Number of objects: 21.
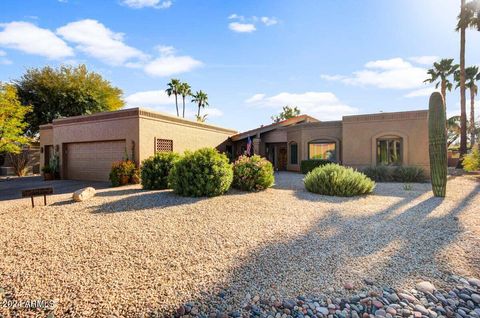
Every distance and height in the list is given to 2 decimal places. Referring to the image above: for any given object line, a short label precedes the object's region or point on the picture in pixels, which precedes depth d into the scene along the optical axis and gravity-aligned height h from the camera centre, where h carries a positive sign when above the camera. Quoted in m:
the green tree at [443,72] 23.00 +8.22
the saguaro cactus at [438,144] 8.26 +0.53
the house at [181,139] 13.15 +1.38
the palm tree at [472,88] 23.84 +7.25
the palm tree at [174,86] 34.22 +10.50
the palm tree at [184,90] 34.72 +10.21
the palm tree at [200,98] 37.72 +9.73
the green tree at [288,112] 43.94 +8.66
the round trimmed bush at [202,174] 7.96 -0.42
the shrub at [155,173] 9.86 -0.44
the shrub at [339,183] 8.59 -0.80
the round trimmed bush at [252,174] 9.11 -0.50
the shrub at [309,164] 16.67 -0.24
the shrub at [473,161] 13.40 -0.11
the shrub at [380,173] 13.23 -0.72
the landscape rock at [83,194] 7.68 -1.01
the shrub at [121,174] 11.55 -0.54
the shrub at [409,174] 12.83 -0.76
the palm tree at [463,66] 17.69 +6.69
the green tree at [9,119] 14.96 +2.75
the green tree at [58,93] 21.88 +6.36
